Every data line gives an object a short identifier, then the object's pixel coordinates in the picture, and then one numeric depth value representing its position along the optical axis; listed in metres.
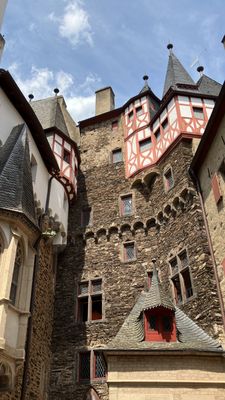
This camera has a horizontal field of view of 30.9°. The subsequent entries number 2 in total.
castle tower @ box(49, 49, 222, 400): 15.46
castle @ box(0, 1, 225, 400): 11.20
